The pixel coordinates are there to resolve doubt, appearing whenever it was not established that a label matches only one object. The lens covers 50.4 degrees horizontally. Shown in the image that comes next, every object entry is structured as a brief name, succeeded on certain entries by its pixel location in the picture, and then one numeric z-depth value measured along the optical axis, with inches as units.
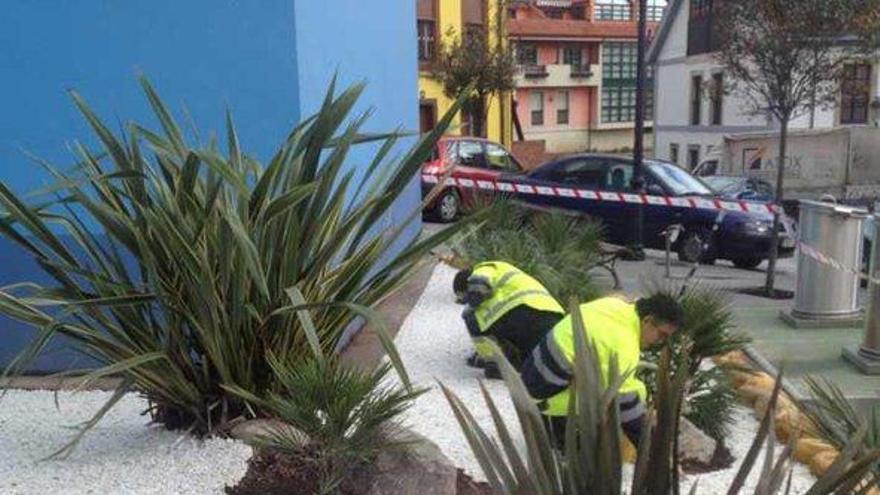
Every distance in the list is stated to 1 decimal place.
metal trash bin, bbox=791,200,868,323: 290.2
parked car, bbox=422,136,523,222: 650.2
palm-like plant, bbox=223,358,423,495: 128.7
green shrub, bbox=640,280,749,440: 169.8
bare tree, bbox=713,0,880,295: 389.1
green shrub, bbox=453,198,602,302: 245.1
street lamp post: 518.3
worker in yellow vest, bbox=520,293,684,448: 141.3
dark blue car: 510.0
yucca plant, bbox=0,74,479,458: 141.9
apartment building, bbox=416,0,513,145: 1163.3
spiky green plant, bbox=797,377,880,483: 135.9
